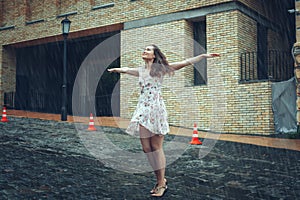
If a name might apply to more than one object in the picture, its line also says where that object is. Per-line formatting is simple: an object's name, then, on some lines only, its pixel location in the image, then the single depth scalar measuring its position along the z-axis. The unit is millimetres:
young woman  4484
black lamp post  14023
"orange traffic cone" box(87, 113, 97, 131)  11250
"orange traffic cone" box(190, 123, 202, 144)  9470
